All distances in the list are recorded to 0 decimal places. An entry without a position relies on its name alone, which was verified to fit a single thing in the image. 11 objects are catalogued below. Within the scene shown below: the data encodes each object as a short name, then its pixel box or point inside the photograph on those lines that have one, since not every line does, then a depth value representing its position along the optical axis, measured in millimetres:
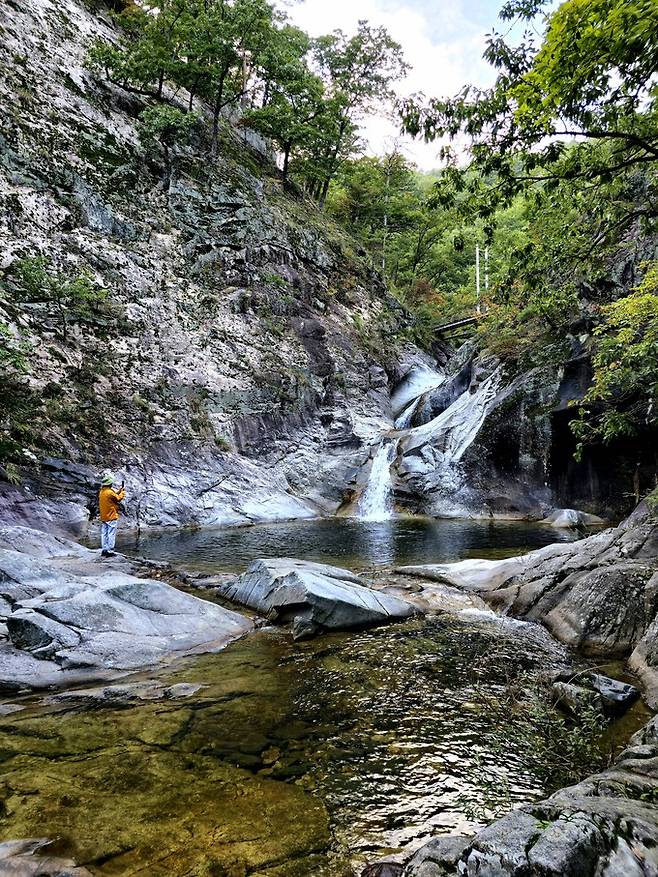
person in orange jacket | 10978
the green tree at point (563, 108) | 4293
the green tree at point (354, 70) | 34469
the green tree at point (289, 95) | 29719
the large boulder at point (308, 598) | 7031
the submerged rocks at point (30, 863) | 2498
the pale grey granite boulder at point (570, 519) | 18216
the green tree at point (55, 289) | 18203
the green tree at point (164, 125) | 26953
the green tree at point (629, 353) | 9320
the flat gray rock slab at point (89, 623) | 5391
